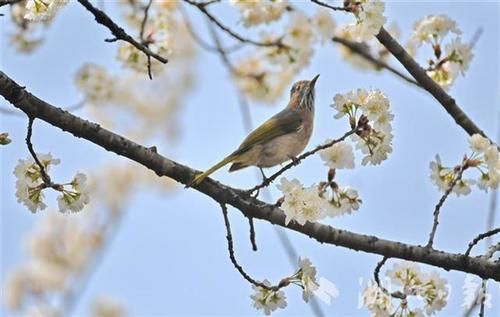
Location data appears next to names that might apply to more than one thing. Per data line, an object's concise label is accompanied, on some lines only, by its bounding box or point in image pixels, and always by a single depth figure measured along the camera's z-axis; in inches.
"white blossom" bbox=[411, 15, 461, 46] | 348.2
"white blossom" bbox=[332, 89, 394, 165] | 232.1
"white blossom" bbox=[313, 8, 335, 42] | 402.3
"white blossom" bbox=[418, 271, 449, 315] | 257.6
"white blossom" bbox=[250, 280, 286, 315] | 241.0
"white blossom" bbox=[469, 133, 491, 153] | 256.1
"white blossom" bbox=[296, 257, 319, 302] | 232.7
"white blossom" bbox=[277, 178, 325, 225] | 240.8
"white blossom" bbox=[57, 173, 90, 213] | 247.3
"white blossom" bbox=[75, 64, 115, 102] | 475.8
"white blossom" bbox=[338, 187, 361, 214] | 268.0
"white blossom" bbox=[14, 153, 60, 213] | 239.3
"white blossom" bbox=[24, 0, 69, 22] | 235.3
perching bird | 344.2
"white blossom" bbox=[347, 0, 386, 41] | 285.9
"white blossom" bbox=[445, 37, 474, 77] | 344.2
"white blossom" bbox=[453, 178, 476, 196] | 270.4
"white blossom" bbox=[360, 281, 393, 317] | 248.7
